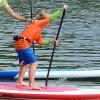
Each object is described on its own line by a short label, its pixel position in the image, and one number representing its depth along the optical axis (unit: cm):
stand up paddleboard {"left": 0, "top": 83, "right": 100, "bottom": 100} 1202
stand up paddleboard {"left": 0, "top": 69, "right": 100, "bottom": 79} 1516
